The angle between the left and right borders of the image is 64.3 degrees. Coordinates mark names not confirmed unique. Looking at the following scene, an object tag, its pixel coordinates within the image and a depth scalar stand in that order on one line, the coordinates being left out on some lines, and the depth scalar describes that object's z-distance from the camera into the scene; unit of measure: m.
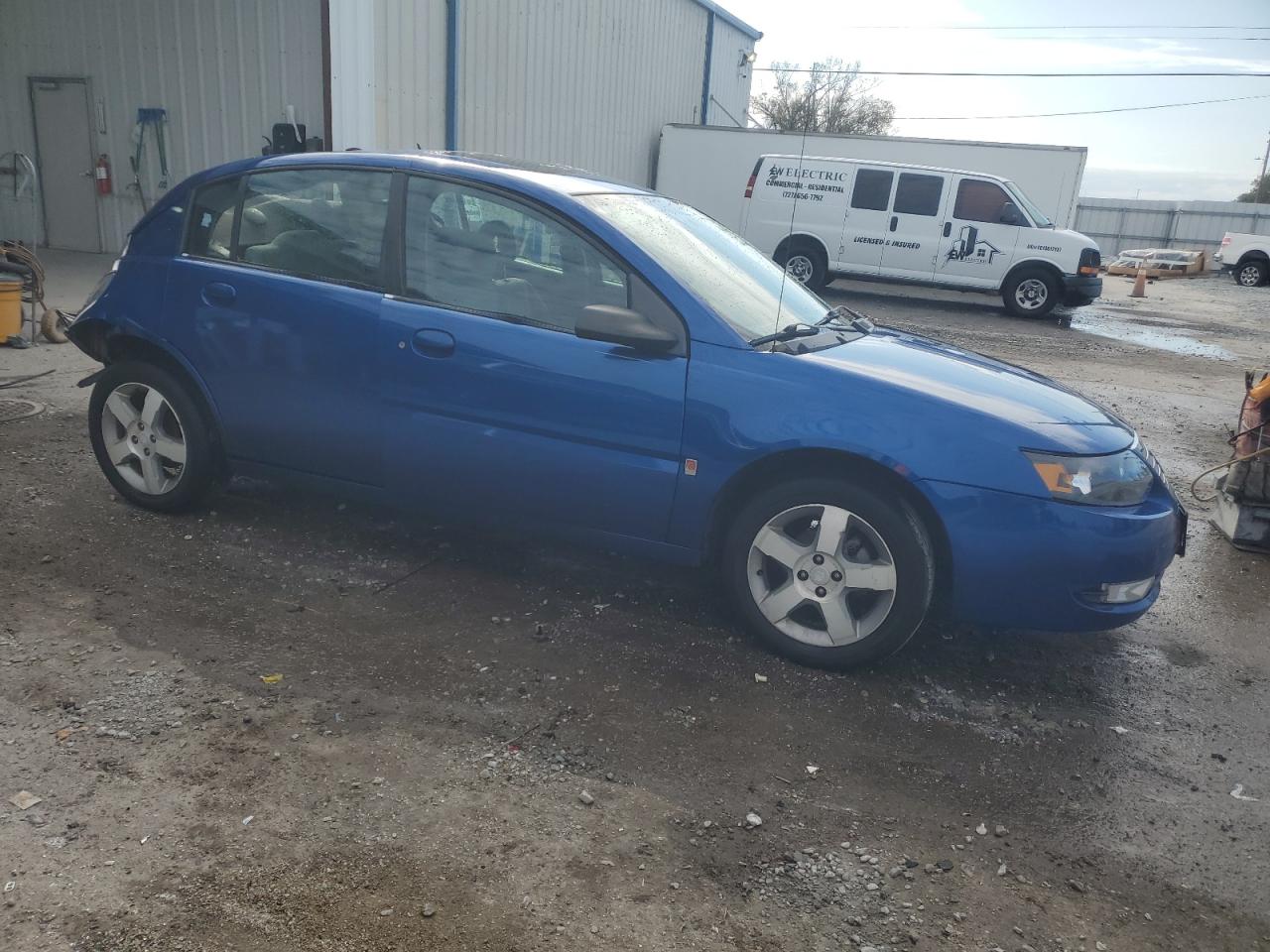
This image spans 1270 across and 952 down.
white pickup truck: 26.86
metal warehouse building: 11.51
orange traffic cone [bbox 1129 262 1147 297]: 22.25
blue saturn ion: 3.41
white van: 15.69
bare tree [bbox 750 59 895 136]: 43.52
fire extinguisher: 13.55
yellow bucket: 7.98
